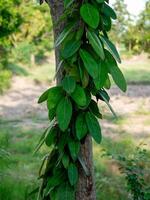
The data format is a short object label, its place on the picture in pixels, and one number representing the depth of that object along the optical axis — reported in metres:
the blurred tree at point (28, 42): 13.85
